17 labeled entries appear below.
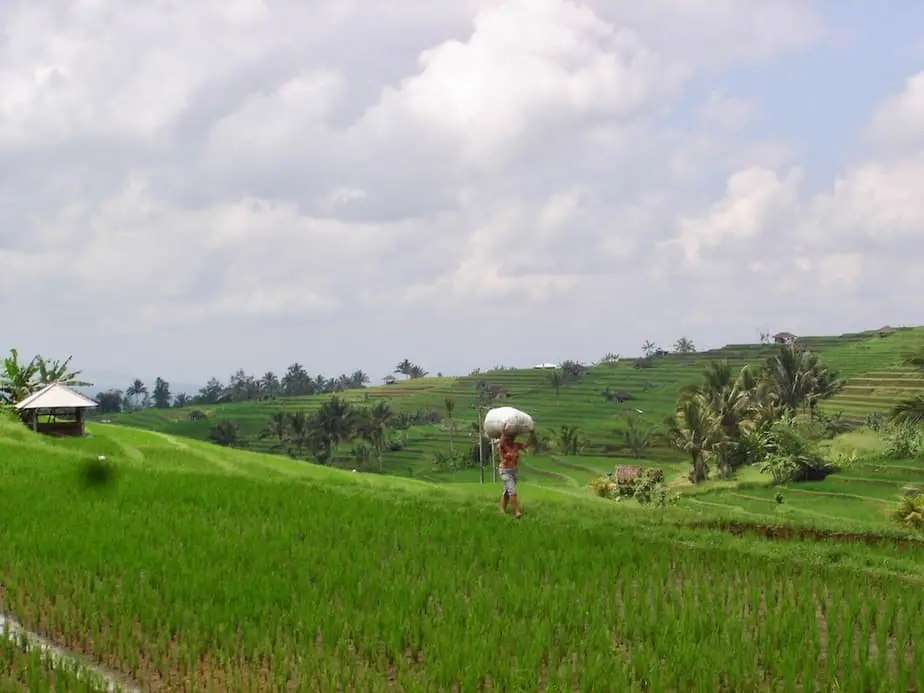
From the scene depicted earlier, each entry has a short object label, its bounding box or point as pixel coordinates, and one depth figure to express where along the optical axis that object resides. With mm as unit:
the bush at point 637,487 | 31609
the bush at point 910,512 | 24172
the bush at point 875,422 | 52838
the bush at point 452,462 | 74406
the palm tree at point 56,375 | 39594
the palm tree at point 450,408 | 78412
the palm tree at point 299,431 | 79562
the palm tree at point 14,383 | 37719
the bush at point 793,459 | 40562
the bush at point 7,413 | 31300
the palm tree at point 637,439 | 73875
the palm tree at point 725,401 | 52969
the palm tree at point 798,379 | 61594
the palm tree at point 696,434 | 52594
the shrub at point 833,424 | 55194
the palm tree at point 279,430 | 82094
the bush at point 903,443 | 41375
